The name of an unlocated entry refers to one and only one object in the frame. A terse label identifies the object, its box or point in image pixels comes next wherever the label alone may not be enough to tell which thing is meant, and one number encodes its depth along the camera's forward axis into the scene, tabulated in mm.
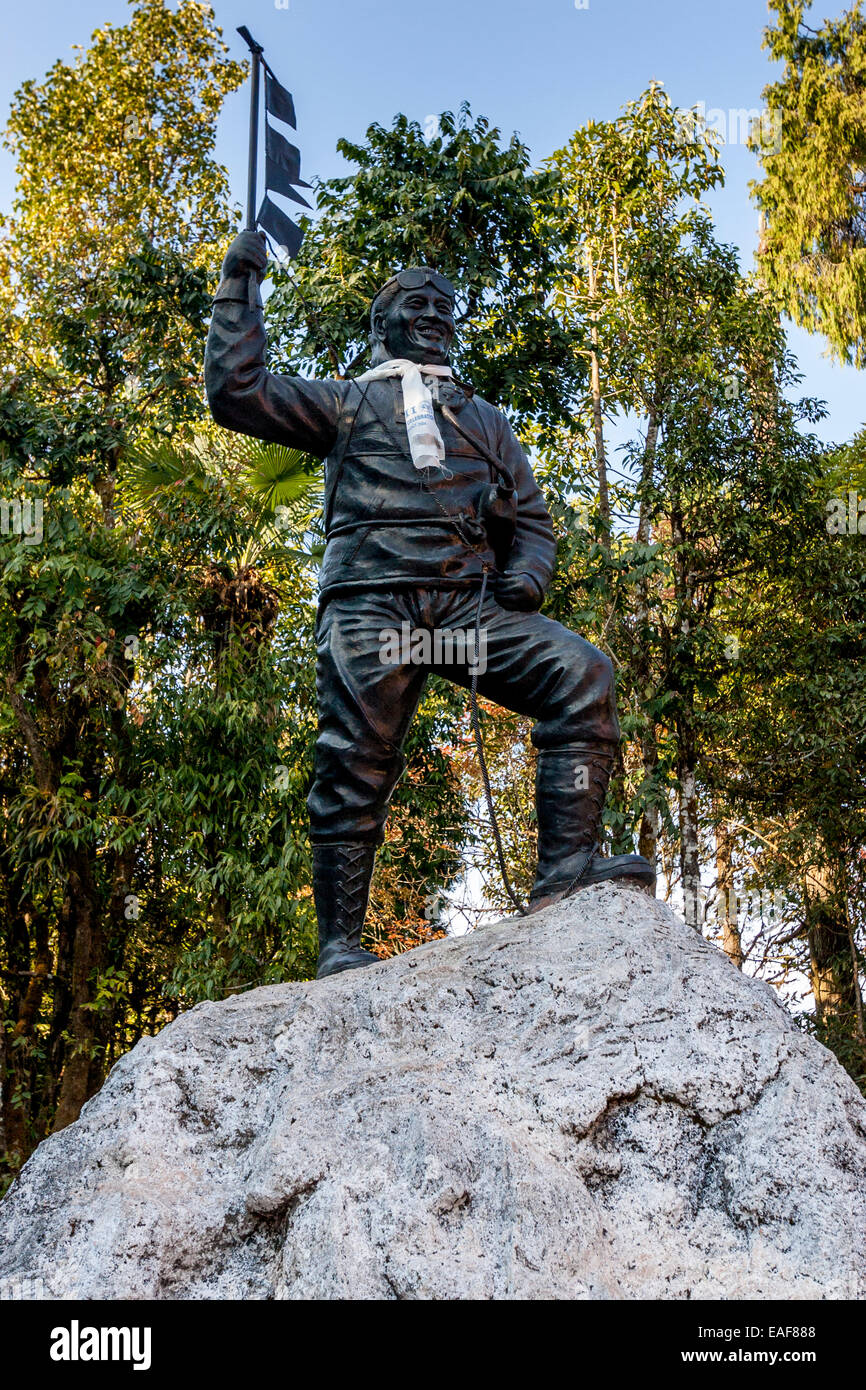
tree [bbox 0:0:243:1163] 9992
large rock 2387
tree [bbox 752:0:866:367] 14281
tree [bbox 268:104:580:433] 8914
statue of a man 3719
